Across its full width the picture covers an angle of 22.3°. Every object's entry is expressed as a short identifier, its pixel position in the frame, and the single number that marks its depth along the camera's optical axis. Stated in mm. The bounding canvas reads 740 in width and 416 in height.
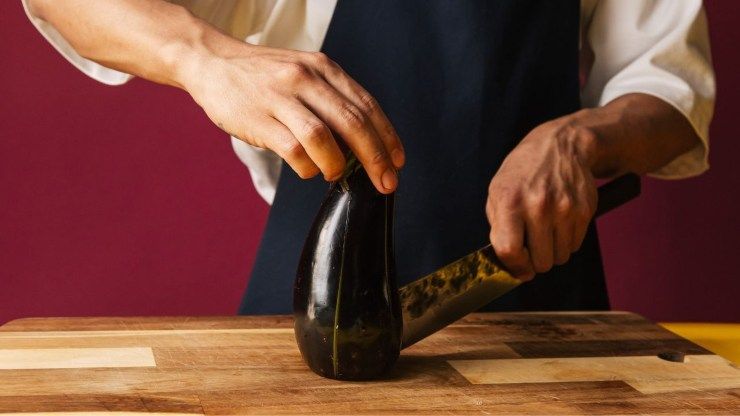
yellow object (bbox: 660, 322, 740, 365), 1768
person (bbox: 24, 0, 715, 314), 1752
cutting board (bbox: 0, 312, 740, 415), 1417
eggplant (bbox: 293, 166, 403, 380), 1462
